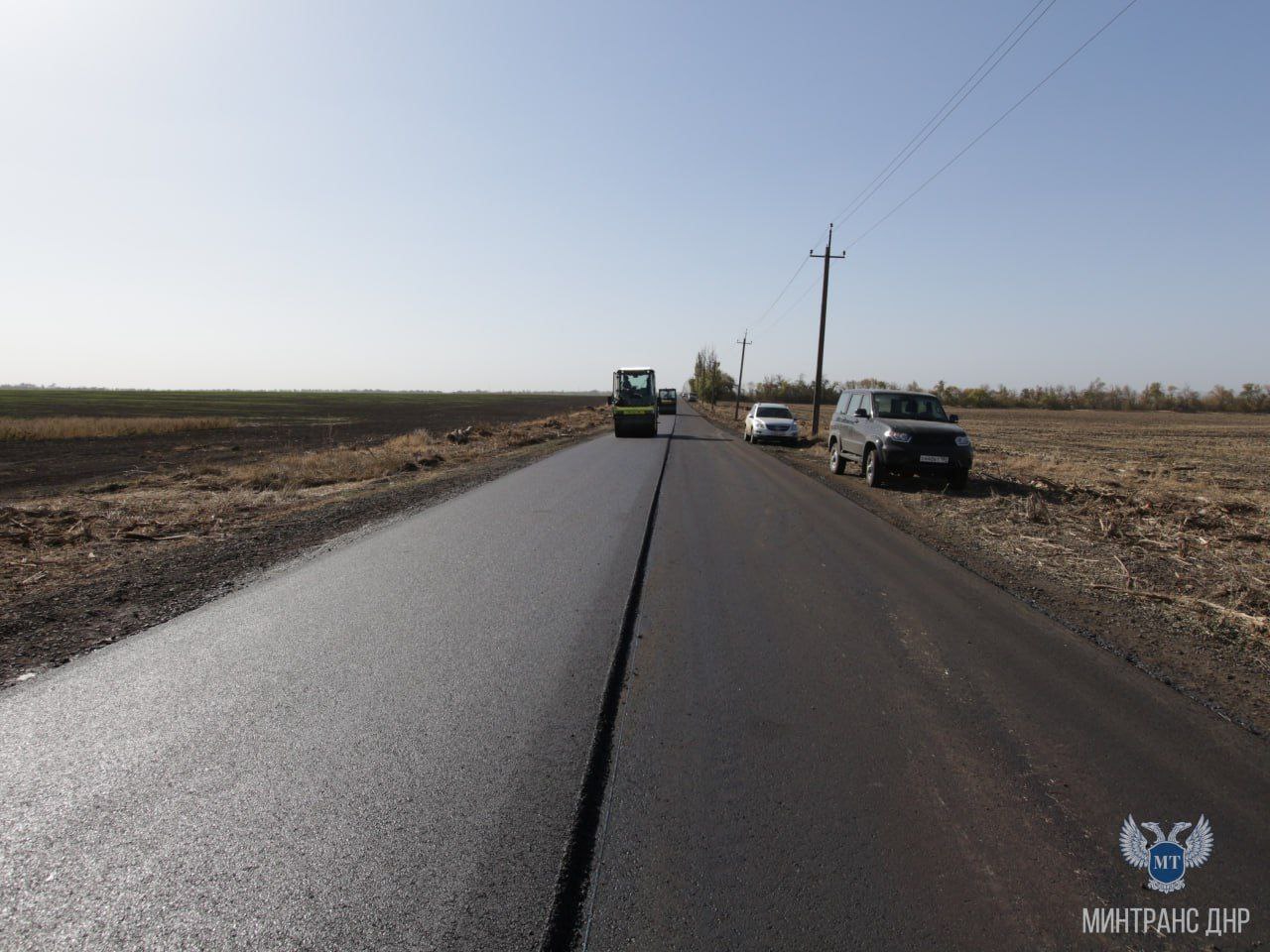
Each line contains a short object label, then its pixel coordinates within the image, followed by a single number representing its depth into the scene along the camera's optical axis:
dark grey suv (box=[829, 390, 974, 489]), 12.65
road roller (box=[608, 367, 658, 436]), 28.86
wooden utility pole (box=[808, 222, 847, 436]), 28.45
